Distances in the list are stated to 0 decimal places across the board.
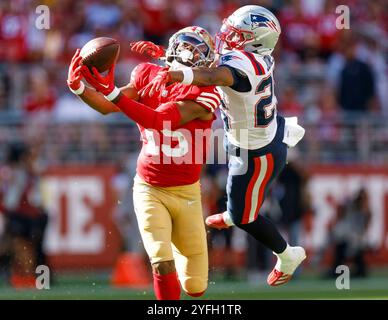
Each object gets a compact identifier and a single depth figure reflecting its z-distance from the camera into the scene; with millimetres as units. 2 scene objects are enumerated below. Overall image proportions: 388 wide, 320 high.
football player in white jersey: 18109
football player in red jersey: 17797
